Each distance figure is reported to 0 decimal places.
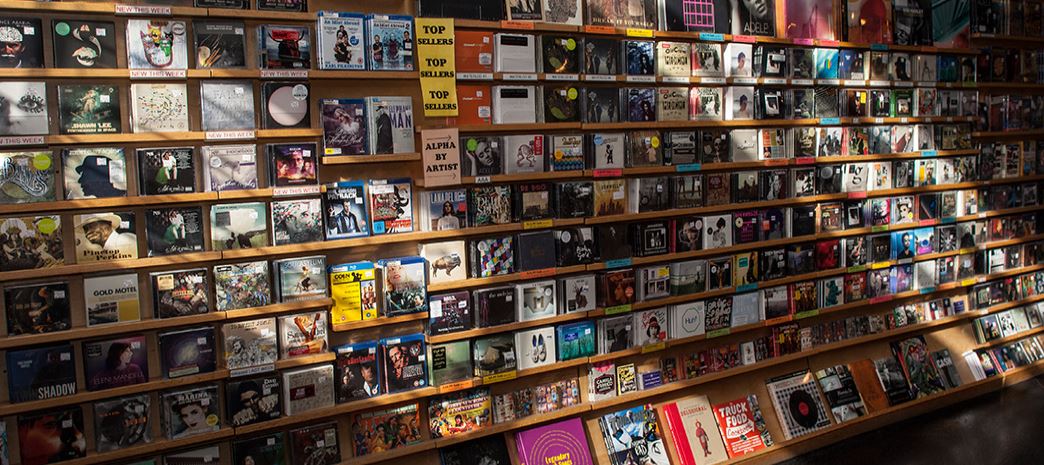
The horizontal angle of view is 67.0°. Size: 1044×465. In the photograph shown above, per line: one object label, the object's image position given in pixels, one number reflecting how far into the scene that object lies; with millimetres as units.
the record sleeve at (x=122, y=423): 3248
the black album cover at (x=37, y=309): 3072
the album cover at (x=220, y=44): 3295
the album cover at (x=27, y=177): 3018
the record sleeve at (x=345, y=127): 3564
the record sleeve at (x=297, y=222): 3500
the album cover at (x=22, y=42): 2992
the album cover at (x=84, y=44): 3072
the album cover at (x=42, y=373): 3088
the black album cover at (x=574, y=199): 4191
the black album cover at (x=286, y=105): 3451
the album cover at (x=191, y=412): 3354
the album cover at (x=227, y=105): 3320
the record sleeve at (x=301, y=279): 3527
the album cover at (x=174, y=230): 3273
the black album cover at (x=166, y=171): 3230
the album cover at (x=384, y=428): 3777
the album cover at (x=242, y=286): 3408
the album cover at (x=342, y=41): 3508
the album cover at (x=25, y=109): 3004
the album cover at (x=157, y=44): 3180
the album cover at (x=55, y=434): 3133
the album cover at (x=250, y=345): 3443
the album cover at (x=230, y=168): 3350
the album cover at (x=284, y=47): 3414
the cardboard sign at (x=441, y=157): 3775
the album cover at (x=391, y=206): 3719
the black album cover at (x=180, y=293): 3299
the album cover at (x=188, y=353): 3338
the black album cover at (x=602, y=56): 4207
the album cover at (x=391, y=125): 3668
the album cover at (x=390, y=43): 3645
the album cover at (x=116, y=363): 3217
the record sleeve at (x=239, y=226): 3381
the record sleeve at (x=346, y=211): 3625
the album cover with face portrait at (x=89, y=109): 3096
